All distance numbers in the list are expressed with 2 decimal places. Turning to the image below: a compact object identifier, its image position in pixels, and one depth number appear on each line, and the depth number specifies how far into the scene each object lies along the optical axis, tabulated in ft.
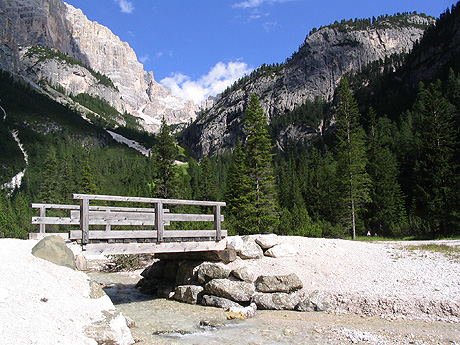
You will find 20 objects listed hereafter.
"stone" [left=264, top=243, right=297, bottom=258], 50.24
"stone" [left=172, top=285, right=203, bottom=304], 45.10
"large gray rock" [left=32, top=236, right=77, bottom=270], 31.19
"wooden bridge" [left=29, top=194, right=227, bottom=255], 34.45
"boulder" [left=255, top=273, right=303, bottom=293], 42.17
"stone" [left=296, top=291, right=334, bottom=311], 38.55
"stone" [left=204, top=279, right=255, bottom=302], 42.27
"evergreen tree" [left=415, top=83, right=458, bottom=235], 95.30
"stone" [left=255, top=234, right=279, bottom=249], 51.29
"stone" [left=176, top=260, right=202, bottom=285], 48.62
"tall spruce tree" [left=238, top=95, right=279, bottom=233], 96.73
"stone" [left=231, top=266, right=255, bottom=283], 44.47
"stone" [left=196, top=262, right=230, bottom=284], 45.55
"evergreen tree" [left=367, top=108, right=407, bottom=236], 133.69
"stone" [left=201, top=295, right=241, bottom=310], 41.57
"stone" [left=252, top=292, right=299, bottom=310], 40.06
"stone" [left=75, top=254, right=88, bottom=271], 35.52
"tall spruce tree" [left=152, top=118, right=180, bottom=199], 116.67
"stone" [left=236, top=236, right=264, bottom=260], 49.33
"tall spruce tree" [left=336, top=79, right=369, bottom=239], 109.60
